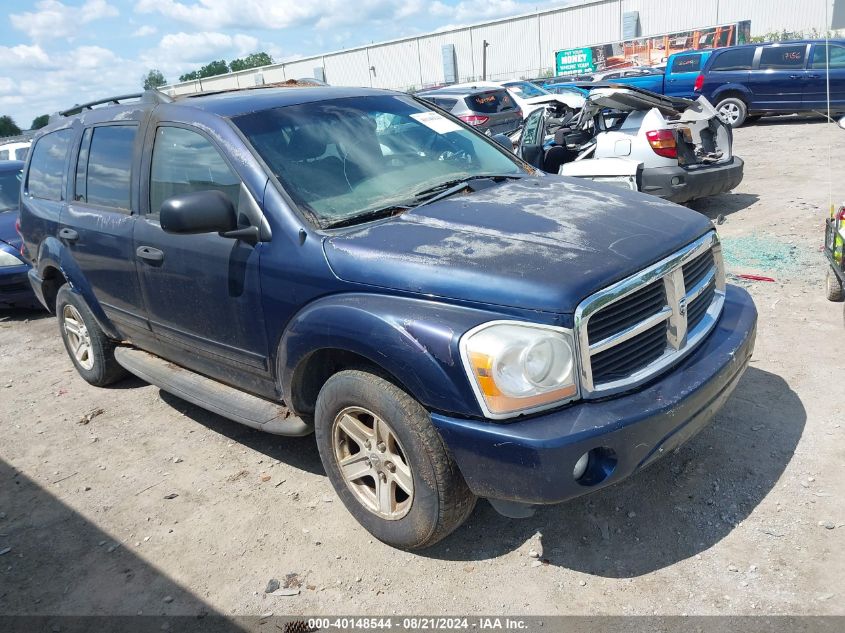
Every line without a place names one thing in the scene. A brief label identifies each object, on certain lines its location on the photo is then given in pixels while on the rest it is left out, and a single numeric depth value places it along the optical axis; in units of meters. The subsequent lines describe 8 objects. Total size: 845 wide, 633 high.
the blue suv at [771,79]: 14.79
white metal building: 37.97
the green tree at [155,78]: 84.56
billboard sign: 31.56
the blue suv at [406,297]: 2.47
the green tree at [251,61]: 89.88
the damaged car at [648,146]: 7.59
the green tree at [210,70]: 84.33
